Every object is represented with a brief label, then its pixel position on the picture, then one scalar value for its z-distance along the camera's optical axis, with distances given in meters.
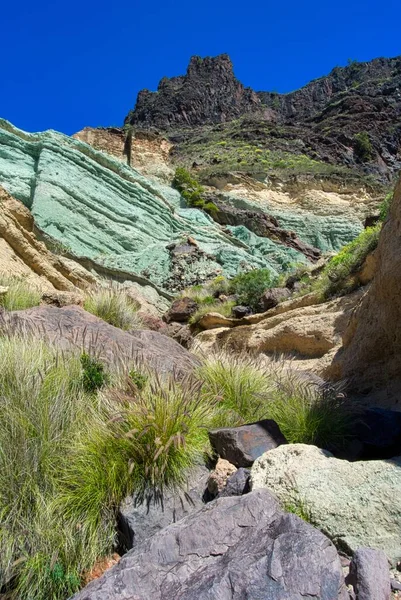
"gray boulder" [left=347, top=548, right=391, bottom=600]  2.44
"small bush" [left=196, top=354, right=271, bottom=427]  4.95
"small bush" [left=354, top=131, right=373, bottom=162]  53.53
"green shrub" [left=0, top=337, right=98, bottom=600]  3.27
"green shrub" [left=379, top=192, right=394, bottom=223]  11.76
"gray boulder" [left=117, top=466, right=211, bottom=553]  3.48
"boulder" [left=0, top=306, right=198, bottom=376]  5.97
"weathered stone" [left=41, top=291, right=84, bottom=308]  9.69
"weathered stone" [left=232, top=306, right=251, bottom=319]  13.32
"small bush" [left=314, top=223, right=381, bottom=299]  9.88
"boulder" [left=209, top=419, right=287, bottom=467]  3.97
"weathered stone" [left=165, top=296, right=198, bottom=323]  14.42
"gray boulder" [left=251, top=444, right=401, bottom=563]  2.97
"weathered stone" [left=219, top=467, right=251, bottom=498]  3.59
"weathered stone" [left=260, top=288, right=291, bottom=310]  12.80
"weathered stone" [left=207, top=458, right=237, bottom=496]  3.74
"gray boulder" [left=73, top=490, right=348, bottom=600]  2.45
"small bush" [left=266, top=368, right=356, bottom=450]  4.36
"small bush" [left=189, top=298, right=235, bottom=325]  13.63
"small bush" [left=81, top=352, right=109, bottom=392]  4.94
